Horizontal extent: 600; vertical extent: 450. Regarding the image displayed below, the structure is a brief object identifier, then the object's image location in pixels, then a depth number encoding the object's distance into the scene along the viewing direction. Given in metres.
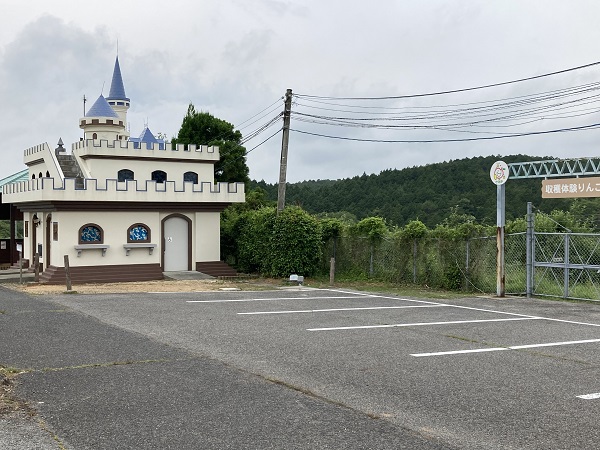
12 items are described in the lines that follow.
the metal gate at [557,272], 20.16
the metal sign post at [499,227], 21.14
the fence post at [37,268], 26.24
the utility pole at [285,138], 28.35
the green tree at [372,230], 26.56
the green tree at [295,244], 28.38
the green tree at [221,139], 52.25
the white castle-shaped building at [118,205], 27.67
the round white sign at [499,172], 20.88
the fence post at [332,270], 25.36
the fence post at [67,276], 21.80
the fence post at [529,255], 21.20
